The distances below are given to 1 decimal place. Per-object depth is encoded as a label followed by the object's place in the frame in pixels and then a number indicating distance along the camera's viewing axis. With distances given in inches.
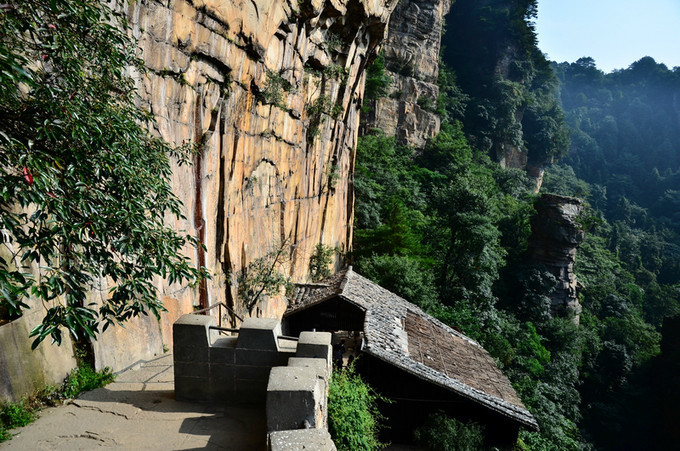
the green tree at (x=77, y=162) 122.0
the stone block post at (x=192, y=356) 220.4
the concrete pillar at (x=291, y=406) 171.8
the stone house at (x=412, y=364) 449.7
